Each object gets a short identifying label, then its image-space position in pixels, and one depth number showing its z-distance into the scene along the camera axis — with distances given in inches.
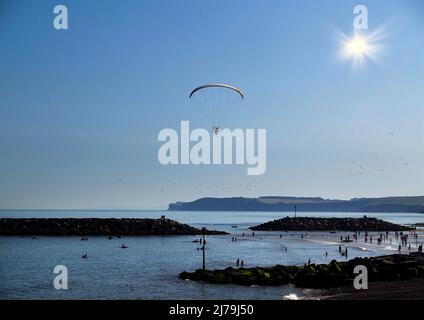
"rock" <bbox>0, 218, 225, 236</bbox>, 4913.9
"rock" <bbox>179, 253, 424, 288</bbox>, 1584.6
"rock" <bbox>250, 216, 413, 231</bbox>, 6387.8
